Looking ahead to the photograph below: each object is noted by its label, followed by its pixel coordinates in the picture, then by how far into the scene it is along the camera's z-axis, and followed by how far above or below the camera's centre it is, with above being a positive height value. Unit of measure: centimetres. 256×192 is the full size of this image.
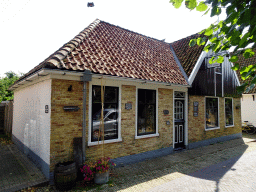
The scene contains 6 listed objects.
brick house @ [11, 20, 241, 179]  520 -2
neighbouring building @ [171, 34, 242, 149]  922 +37
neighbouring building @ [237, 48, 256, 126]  1466 -7
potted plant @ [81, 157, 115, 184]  480 -202
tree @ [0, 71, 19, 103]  1939 +260
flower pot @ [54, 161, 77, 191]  444 -200
